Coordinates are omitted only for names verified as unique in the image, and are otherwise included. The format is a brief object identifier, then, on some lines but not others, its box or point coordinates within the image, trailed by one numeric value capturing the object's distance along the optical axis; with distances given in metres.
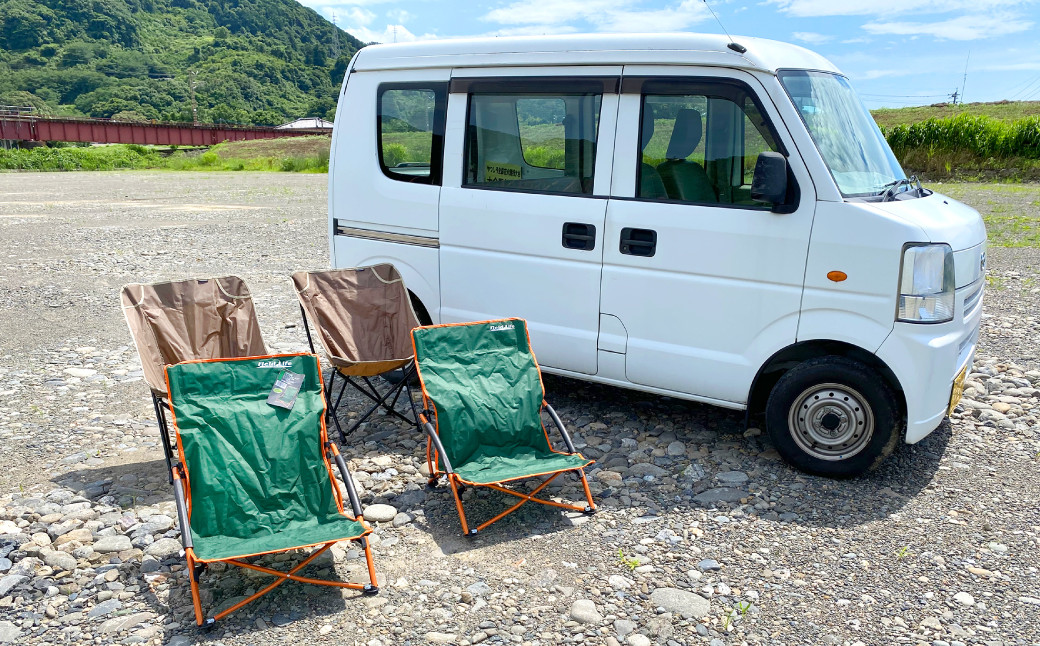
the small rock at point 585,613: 3.58
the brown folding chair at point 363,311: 5.97
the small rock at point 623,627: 3.49
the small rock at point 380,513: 4.54
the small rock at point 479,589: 3.79
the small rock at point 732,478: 4.96
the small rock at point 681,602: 3.64
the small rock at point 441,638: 3.43
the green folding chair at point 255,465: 3.82
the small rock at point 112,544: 4.14
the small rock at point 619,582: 3.85
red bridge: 63.75
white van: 4.59
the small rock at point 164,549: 4.12
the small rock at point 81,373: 6.92
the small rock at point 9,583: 3.76
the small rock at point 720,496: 4.72
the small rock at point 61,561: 3.97
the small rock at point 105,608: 3.61
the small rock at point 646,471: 5.09
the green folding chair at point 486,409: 4.56
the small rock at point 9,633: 3.43
